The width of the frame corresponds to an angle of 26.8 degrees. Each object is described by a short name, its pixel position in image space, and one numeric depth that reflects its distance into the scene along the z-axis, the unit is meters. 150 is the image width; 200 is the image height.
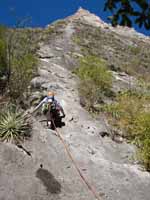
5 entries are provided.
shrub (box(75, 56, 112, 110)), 12.95
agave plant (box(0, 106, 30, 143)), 9.24
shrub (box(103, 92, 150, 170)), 9.64
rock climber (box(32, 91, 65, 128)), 10.68
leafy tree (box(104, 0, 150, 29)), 3.84
